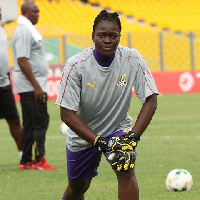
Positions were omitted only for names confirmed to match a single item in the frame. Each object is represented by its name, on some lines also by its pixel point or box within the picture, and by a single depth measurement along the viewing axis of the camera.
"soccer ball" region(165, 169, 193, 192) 15.51
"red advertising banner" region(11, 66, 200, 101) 48.78
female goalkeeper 10.78
